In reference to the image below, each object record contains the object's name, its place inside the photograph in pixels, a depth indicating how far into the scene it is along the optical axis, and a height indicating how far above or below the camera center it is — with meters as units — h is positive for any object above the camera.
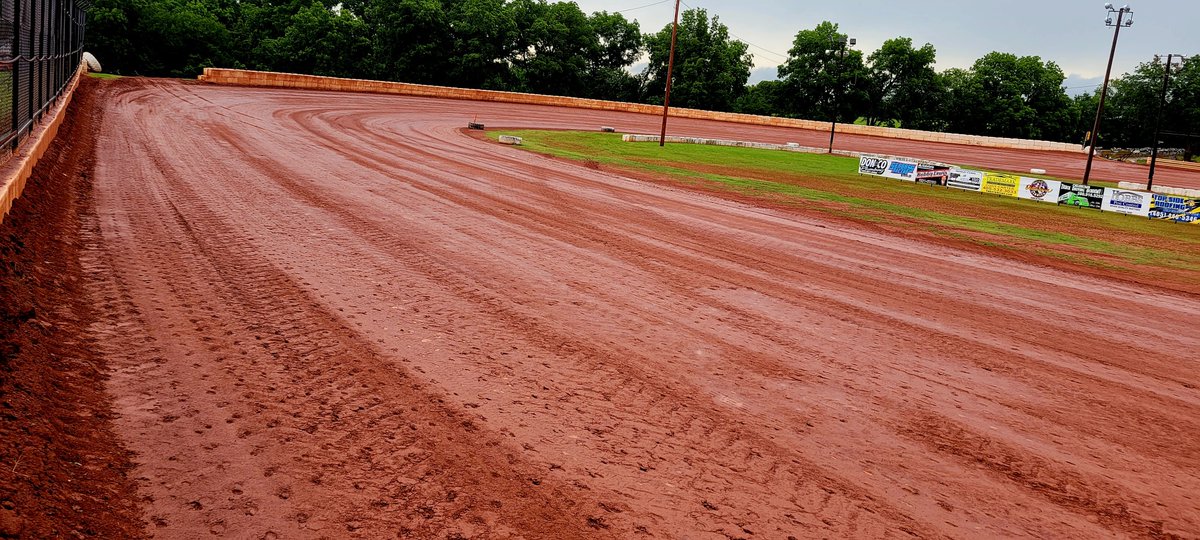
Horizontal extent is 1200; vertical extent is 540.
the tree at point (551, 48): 76.88 +10.98
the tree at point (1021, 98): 90.69 +12.78
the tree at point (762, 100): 90.94 +9.21
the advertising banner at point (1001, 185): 28.50 +0.53
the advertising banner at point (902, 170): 31.31 +0.75
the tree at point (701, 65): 85.06 +11.95
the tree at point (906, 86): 93.31 +12.85
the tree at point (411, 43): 69.62 +9.00
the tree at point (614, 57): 84.56 +11.87
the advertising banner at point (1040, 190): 27.23 +0.45
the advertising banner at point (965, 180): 29.53 +0.58
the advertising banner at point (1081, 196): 25.89 +0.37
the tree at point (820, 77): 92.06 +12.77
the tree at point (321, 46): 70.25 +7.80
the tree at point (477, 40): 71.25 +9.96
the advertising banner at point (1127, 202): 24.31 +0.29
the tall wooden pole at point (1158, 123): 36.12 +4.47
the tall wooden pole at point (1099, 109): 35.22 +4.72
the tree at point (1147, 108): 86.12 +12.31
